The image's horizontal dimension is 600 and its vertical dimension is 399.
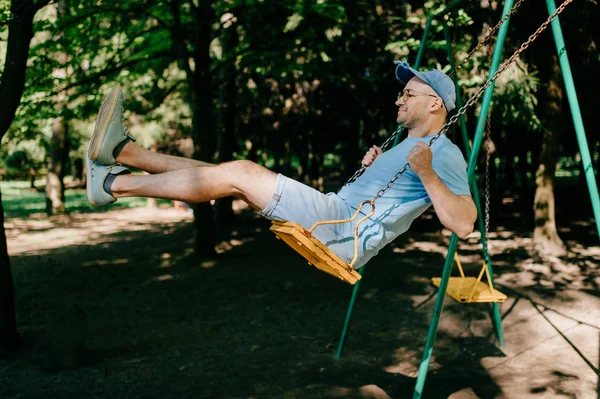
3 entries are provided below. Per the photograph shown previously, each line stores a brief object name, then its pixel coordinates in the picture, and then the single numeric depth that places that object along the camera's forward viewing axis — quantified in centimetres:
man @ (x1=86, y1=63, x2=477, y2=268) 299
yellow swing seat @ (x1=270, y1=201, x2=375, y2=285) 280
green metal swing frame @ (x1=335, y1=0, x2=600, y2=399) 372
